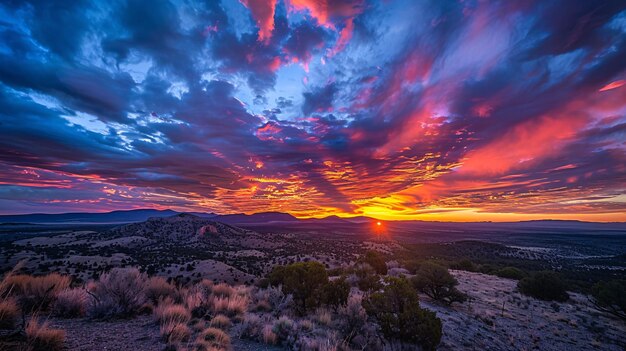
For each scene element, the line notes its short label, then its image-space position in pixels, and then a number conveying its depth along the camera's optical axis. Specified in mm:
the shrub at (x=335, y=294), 11922
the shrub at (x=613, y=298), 16062
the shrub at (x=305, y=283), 11577
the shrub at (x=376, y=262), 26203
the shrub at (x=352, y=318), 9116
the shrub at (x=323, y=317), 9703
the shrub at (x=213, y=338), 6356
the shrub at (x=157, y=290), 10225
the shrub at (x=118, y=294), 7668
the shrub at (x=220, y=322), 8211
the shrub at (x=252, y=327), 7796
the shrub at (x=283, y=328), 7781
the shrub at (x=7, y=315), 5418
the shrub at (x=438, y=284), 15761
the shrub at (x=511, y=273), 29641
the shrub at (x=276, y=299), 11952
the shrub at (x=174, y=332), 6422
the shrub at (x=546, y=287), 19984
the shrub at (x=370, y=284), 16891
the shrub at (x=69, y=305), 7414
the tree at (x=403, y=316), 8031
